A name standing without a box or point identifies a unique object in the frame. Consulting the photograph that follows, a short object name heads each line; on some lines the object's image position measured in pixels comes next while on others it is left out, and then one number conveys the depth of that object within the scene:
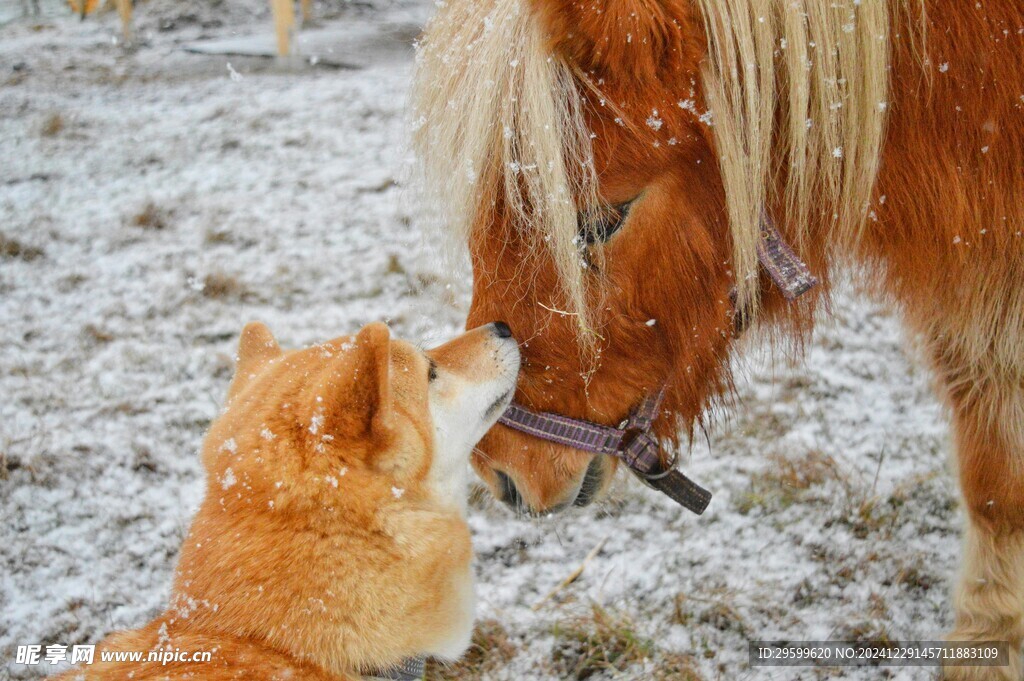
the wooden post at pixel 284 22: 5.08
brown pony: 1.65
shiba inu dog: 1.67
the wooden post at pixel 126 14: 6.16
